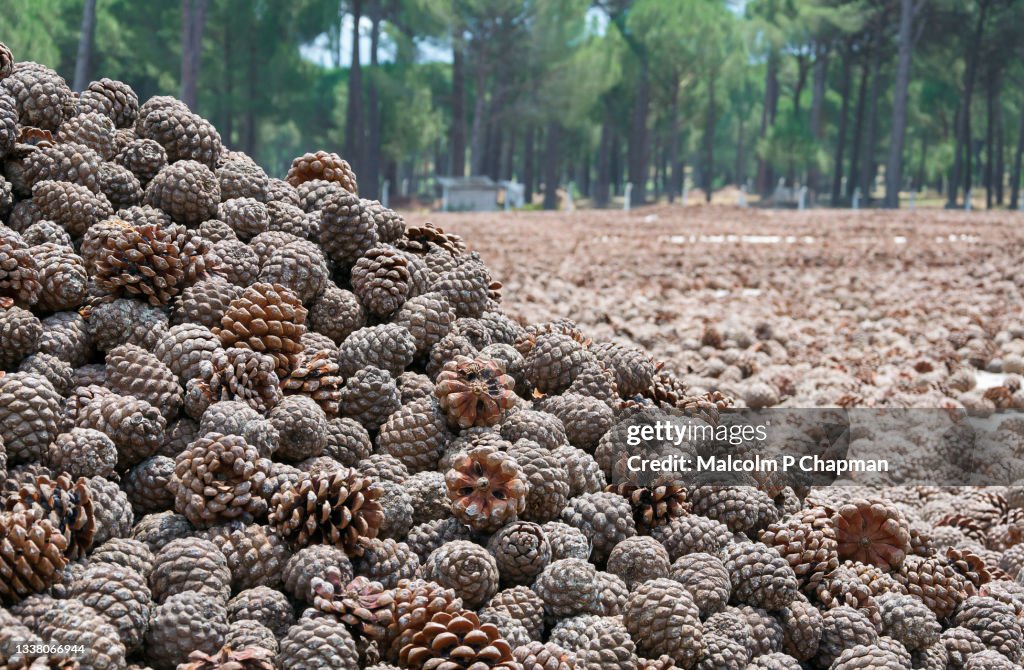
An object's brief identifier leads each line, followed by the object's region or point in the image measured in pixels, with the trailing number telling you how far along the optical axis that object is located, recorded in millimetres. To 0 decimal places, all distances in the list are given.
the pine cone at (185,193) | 2936
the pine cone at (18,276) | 2424
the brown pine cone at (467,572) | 2135
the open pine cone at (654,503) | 2584
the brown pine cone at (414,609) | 2002
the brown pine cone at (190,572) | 1982
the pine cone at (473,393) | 2592
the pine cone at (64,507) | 1948
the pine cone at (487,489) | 2307
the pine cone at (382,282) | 2914
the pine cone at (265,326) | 2561
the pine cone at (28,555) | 1854
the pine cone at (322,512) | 2145
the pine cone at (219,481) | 2135
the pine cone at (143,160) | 3090
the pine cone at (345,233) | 3105
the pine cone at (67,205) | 2744
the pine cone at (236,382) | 2359
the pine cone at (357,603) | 2004
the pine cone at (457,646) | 1946
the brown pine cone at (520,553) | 2254
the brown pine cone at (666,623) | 2189
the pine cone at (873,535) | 2770
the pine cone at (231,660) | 1786
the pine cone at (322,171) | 3467
